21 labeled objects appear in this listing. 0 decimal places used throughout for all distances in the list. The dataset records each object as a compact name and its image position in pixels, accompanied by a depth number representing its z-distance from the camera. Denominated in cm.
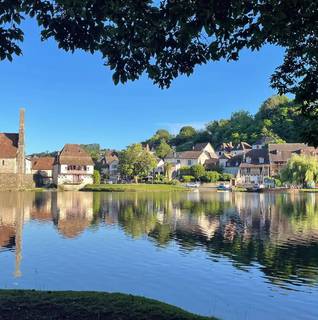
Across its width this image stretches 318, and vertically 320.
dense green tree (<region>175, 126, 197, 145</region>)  19388
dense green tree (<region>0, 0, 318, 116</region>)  585
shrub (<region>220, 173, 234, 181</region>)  11694
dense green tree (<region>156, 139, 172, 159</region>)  15062
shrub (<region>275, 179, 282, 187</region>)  10962
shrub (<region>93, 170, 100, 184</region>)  9944
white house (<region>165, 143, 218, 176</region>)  13738
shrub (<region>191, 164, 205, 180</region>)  11606
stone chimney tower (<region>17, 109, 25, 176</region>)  9031
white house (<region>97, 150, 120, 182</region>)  12871
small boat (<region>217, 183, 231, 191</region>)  9760
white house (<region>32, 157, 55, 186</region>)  9962
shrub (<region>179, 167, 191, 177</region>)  12190
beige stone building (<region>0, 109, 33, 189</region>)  8856
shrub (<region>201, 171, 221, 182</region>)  11450
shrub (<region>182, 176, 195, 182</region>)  11472
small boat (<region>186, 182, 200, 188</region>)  10322
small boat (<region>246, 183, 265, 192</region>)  9294
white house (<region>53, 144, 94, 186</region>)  9675
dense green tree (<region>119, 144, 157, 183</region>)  10088
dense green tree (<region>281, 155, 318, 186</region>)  8675
